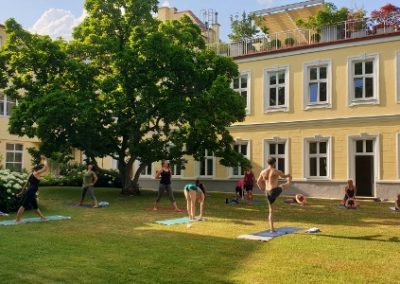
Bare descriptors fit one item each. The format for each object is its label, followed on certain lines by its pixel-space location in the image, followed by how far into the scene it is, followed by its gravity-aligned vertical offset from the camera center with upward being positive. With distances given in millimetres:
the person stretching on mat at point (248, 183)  21828 -591
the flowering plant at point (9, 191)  16109 -774
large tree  21375 +3593
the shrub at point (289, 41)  27136 +6946
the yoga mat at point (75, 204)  18753 -1404
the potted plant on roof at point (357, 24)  24734 +7304
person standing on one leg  12070 -277
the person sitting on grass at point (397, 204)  18316 -1195
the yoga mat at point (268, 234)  10828 -1464
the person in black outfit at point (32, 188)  13703 -581
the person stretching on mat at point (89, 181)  18750 -487
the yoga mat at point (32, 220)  13305 -1467
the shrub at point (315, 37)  26178 +6926
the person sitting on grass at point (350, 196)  19328 -977
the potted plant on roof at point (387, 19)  23906 +7277
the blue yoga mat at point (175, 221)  13656 -1462
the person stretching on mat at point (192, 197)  14500 -817
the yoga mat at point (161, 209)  17922 -1435
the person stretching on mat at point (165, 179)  17297 -357
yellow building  23656 +3193
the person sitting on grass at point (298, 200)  18019 -1298
